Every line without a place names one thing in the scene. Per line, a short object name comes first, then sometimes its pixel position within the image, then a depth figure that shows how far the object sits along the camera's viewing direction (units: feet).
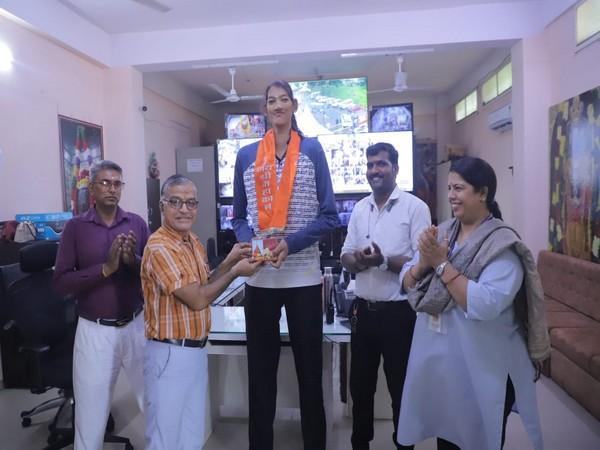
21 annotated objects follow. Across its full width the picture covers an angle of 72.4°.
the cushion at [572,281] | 9.84
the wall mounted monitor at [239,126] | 22.30
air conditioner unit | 17.25
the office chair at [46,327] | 7.32
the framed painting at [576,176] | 10.36
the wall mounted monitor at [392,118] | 21.41
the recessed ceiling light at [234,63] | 14.03
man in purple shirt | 6.17
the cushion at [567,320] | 9.68
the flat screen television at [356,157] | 19.27
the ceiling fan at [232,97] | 16.35
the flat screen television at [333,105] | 18.94
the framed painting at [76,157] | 12.26
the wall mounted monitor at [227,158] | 21.11
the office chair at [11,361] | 10.21
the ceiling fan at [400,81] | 15.34
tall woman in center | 5.46
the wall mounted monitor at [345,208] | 19.83
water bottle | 7.37
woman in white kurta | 4.31
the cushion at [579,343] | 8.24
